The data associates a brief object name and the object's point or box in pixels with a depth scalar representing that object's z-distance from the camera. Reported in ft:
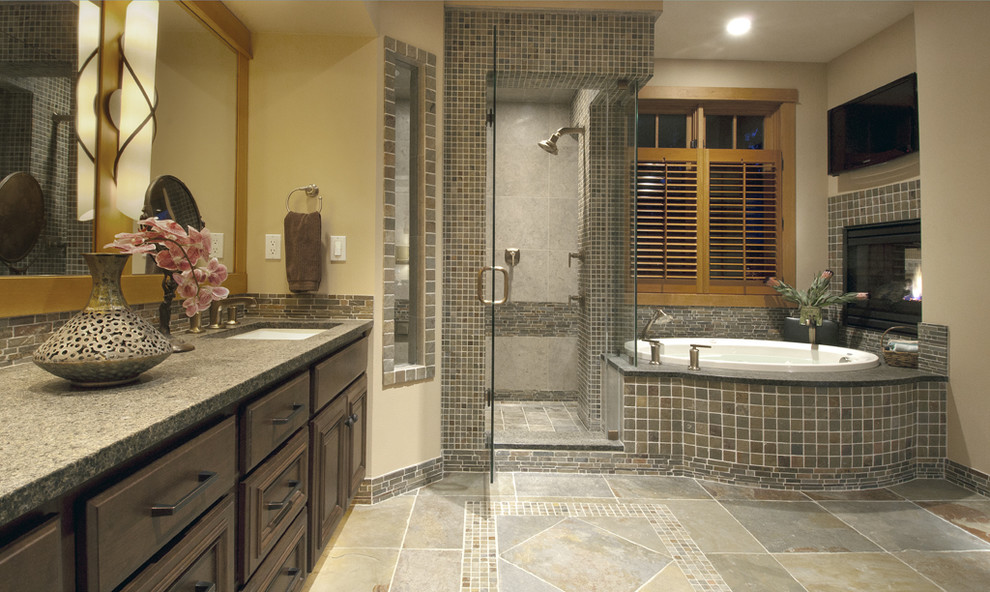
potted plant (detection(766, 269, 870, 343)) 10.70
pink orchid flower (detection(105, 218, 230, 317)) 4.10
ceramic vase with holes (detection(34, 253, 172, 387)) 2.92
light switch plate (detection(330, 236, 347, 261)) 7.49
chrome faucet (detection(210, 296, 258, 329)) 6.31
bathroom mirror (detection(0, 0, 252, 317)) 4.07
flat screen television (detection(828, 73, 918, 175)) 9.45
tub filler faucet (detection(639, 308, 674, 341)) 9.63
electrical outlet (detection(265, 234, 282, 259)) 7.59
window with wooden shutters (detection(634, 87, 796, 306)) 11.88
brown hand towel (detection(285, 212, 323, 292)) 7.23
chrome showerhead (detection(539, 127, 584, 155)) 10.57
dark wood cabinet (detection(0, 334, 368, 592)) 2.04
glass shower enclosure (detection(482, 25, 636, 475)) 9.93
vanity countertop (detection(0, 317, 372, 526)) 1.86
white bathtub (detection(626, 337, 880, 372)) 9.85
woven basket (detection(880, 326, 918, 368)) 8.98
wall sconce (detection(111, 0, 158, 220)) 4.95
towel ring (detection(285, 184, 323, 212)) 7.47
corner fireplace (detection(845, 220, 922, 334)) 9.65
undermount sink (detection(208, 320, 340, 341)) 6.36
